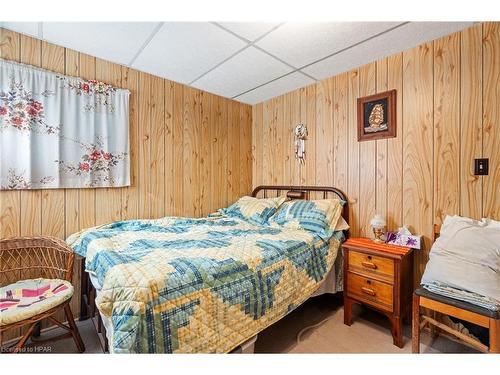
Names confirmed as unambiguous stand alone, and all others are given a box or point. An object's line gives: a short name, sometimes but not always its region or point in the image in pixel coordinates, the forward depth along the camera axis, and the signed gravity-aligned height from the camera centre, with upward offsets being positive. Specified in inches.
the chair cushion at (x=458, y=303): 48.3 -25.9
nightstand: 67.5 -28.5
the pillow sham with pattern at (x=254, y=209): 102.2 -10.4
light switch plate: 65.6 +5.3
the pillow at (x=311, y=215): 85.5 -11.0
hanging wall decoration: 110.4 +20.9
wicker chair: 65.5 -22.9
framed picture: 83.4 +25.7
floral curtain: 69.0 +18.2
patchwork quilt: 41.6 -20.2
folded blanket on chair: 51.3 -18.8
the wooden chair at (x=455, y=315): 48.1 -28.1
